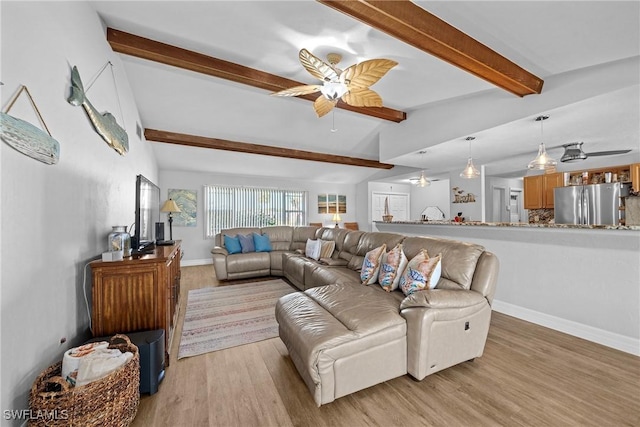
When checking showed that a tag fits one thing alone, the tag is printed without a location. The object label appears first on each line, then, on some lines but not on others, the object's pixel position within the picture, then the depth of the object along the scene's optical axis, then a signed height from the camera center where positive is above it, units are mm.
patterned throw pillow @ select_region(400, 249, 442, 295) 2092 -511
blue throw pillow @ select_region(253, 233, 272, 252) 5004 -562
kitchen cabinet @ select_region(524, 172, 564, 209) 5281 +575
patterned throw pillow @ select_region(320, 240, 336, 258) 4125 -564
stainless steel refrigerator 4340 +212
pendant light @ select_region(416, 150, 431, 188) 4656 +621
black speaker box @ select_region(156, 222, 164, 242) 3424 -229
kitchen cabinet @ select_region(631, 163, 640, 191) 4094 +636
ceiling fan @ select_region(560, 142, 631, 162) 3510 +884
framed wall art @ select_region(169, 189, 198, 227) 6027 +235
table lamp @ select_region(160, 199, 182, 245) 4680 +161
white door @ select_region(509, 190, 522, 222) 6668 +264
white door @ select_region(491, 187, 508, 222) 6262 +255
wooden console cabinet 1759 -585
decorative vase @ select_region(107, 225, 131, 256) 1945 -201
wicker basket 1095 -869
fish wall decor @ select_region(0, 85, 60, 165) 1078 +378
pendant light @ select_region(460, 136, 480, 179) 3698 +638
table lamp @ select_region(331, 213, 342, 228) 7798 -91
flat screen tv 2340 +37
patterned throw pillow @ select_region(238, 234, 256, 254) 4887 -557
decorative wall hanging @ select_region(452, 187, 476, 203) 5538 +420
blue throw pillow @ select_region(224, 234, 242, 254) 4754 -572
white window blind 6441 +220
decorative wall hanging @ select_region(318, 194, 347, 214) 7879 +384
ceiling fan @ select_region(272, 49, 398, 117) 2086 +1265
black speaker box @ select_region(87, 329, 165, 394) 1627 -944
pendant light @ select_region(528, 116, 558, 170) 2816 +620
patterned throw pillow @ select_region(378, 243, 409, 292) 2348 -519
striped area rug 2387 -1204
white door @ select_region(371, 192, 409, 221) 8047 +345
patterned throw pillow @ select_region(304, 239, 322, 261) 4148 -577
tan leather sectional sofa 1552 -767
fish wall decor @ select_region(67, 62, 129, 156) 1627 +795
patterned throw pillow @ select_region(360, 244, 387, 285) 2600 -542
